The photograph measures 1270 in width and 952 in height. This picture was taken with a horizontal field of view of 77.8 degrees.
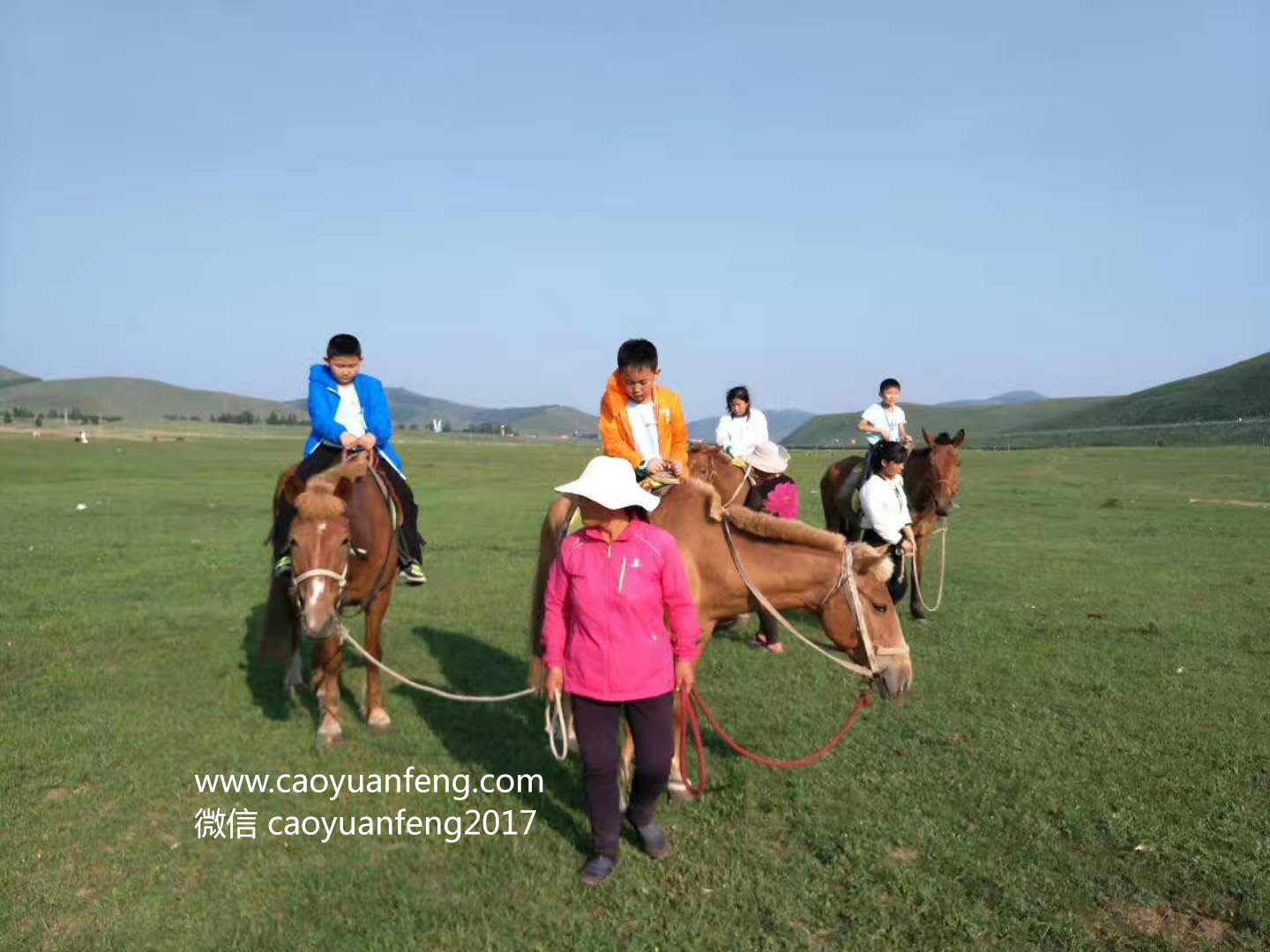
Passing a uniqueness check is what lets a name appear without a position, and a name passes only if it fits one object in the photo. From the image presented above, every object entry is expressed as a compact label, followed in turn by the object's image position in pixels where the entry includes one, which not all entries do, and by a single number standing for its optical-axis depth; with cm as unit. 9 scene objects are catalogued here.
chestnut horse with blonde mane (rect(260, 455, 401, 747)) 534
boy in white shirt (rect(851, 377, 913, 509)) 1117
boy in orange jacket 612
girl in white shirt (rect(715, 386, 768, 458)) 1039
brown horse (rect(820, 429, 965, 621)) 1027
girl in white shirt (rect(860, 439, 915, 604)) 868
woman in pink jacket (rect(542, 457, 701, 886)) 431
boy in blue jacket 692
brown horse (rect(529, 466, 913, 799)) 511
